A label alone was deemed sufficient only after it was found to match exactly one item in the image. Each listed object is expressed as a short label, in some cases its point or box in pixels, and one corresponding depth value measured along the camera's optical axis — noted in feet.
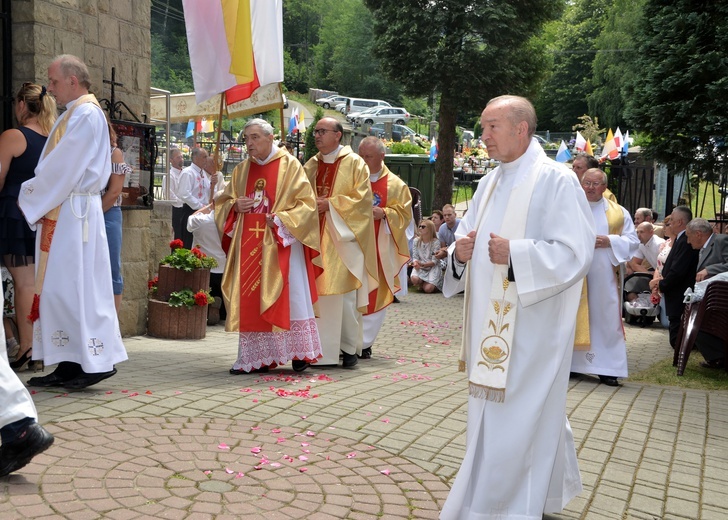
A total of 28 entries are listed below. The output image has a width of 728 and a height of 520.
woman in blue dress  20.62
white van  192.13
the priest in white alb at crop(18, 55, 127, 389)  18.84
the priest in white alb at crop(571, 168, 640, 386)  25.95
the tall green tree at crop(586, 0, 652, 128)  175.42
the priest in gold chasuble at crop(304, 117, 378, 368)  25.40
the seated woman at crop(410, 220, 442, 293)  48.85
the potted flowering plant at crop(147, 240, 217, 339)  29.45
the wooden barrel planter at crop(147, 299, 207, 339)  29.40
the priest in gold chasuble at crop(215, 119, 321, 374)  23.12
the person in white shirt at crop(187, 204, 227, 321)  33.19
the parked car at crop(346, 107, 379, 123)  179.69
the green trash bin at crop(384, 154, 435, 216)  91.81
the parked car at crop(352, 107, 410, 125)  181.57
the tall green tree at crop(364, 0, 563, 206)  77.41
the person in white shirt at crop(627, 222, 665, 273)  41.55
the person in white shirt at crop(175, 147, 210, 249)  44.39
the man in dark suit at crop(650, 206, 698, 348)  32.35
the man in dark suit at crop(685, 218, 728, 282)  29.86
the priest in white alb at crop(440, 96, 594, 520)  12.52
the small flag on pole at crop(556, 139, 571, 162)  69.82
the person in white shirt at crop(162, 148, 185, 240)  47.24
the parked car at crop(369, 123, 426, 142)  145.14
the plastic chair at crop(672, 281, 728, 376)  27.14
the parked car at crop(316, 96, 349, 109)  210.79
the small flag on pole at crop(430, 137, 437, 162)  92.20
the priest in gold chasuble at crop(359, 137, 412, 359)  27.73
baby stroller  40.50
